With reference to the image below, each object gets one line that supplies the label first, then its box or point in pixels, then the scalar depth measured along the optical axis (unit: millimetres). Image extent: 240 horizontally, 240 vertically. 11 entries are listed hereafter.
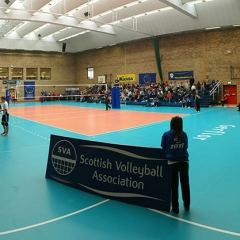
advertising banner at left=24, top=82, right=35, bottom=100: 42406
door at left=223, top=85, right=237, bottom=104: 28047
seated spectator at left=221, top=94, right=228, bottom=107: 27328
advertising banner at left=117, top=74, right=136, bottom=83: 37125
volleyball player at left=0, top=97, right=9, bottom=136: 12312
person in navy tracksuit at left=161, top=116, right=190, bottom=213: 4613
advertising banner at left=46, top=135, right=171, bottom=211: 4804
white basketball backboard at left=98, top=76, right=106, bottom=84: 41344
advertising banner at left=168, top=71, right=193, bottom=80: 30956
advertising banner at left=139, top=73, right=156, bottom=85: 34712
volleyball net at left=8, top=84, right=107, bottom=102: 40281
